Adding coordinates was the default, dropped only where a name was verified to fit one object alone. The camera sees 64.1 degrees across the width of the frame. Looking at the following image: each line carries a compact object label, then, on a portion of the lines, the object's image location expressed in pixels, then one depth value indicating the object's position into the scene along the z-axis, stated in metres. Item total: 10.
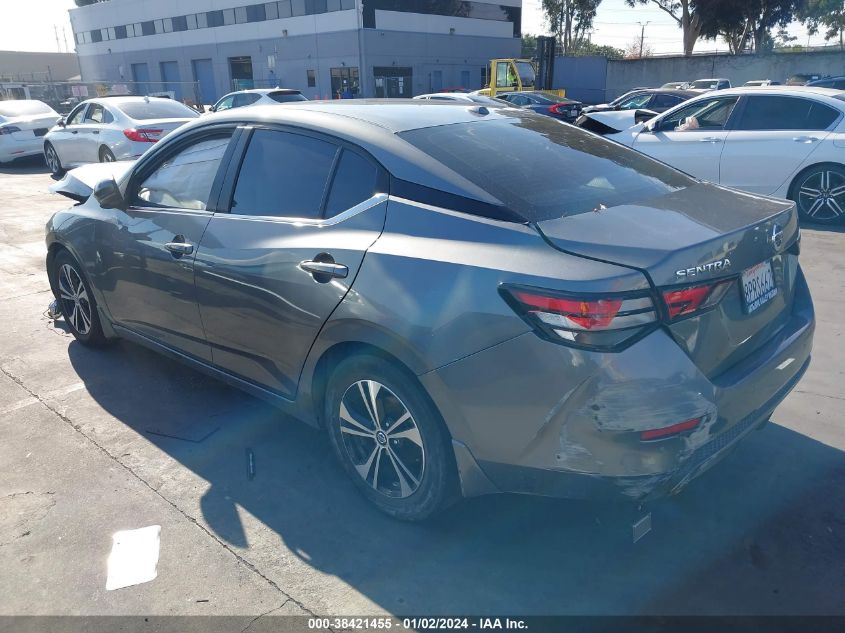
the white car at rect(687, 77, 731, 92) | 27.22
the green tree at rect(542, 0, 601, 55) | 54.03
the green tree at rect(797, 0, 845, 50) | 45.81
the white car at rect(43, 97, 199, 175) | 11.93
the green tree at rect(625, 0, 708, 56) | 44.03
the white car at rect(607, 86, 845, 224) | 7.77
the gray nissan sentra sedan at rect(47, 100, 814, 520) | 2.29
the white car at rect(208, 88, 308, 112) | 18.64
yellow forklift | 27.16
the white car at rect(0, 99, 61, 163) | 15.34
